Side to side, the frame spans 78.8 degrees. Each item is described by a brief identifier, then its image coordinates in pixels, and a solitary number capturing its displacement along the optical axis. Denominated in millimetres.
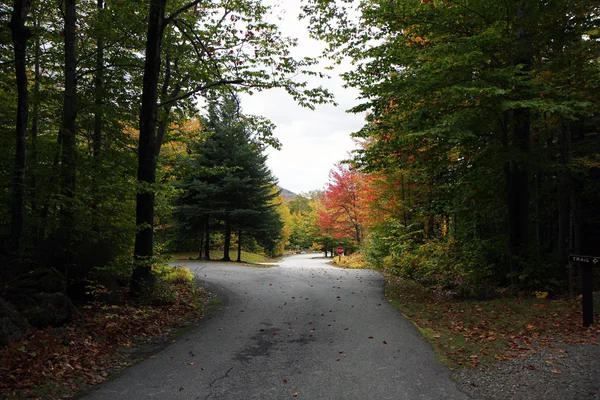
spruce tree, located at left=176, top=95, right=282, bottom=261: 24047
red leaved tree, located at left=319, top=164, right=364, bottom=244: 30859
